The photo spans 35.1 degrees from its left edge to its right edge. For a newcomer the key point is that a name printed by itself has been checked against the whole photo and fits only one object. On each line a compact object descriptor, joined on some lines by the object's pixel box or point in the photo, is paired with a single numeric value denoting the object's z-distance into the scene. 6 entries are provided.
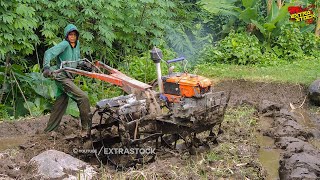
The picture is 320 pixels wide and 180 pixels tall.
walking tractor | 6.15
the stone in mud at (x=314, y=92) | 10.05
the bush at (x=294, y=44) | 13.90
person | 6.96
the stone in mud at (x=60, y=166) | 5.65
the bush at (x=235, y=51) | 13.26
